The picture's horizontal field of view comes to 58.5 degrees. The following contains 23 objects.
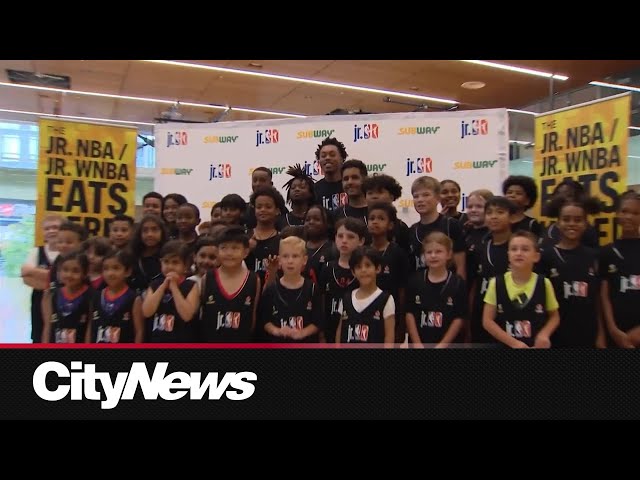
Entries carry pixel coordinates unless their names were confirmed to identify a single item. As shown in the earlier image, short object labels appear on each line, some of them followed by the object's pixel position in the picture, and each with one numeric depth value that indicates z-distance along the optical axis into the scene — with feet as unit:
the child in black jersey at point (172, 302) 7.18
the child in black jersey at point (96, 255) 7.63
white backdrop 10.04
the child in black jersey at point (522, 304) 6.90
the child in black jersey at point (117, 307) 7.23
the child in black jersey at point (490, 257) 7.25
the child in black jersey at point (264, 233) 8.17
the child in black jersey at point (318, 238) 7.85
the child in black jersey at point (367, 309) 7.12
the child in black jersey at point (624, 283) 6.97
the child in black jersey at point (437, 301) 7.13
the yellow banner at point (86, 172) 9.30
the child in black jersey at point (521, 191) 8.31
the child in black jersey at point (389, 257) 7.53
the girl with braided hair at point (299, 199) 9.07
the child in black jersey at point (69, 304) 7.32
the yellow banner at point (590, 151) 7.99
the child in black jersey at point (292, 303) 7.20
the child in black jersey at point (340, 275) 7.45
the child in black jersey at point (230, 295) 7.19
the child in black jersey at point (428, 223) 7.93
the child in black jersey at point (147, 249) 7.93
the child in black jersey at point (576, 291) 7.04
